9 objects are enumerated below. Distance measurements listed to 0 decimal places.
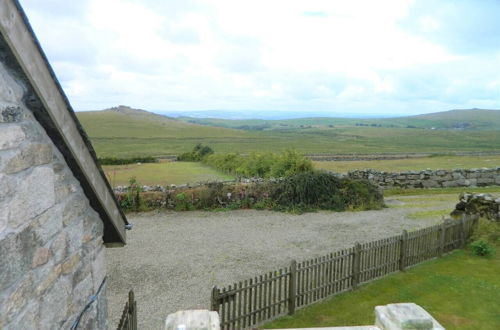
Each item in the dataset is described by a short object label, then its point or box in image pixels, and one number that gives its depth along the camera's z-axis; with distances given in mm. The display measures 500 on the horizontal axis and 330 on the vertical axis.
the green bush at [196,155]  39594
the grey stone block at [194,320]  3002
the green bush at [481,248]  12125
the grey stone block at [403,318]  3324
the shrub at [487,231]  13121
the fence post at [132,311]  5399
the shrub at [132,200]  17719
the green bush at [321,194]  18891
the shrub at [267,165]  22312
